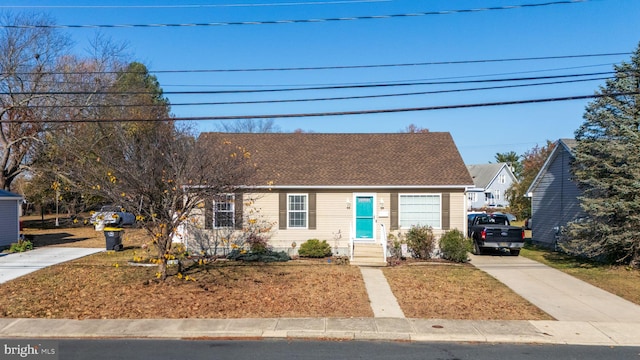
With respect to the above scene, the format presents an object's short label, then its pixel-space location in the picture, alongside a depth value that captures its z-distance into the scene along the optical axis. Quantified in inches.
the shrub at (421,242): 673.0
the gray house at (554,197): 810.8
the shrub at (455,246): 654.5
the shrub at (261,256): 667.4
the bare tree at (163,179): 451.5
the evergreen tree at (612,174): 594.2
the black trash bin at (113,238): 759.7
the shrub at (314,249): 678.5
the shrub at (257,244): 677.3
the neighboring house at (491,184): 2460.6
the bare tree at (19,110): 1109.1
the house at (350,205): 707.4
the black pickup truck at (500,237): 722.2
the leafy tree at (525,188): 1627.5
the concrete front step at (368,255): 629.0
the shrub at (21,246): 736.6
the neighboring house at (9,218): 781.3
